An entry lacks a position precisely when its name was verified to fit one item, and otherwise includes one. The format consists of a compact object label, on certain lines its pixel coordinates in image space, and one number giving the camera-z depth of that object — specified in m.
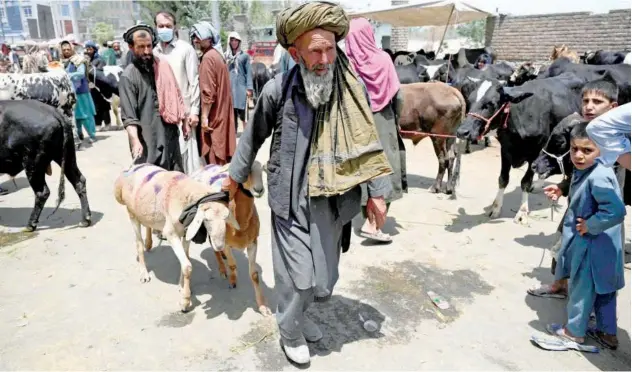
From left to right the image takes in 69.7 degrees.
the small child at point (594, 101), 3.05
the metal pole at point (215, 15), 13.53
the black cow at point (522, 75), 9.00
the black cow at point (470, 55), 11.43
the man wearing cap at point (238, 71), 9.33
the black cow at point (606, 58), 8.85
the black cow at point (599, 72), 6.27
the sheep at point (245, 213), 2.84
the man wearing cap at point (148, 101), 3.93
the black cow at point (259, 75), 12.44
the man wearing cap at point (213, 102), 4.61
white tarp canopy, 9.29
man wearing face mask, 4.57
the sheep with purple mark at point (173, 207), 2.83
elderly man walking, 2.29
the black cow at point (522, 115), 4.89
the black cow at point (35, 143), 4.70
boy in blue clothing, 2.68
